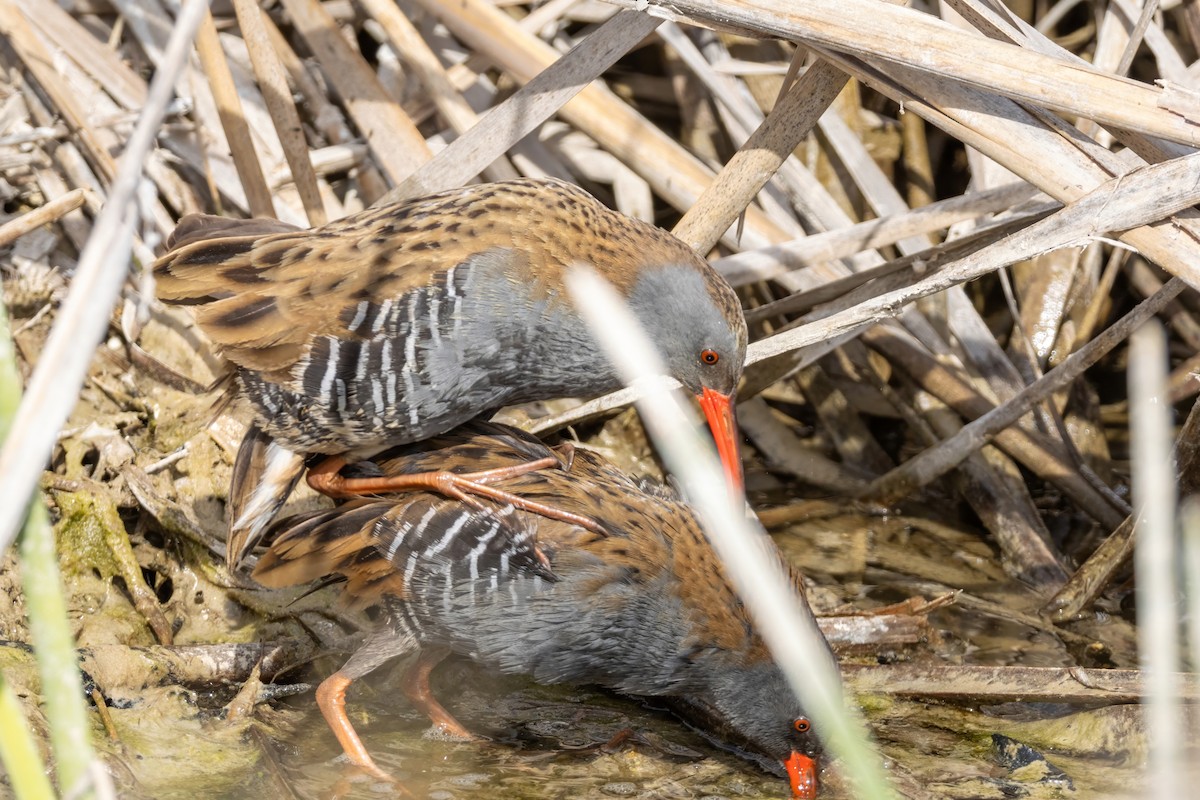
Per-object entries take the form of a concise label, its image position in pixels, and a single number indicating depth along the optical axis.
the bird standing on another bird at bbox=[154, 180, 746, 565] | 7.52
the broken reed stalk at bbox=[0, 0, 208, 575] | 5.78
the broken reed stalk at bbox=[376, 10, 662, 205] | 7.58
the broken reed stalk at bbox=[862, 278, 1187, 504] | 7.61
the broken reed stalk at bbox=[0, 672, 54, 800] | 5.75
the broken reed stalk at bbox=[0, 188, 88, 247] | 7.63
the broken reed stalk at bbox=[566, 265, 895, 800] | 5.01
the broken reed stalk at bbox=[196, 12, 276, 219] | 7.65
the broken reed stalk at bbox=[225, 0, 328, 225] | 7.65
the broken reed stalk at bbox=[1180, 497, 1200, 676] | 5.57
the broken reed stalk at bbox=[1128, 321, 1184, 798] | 5.21
